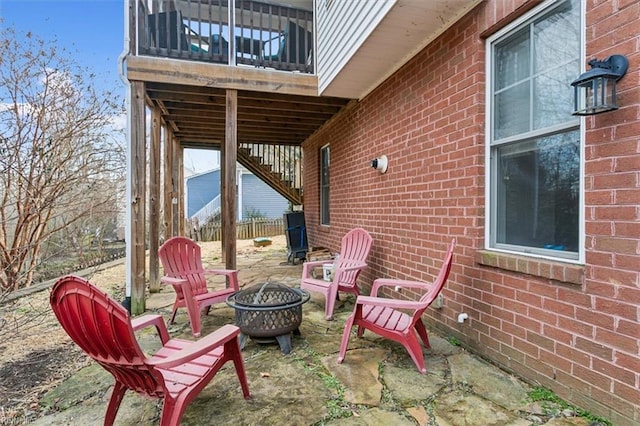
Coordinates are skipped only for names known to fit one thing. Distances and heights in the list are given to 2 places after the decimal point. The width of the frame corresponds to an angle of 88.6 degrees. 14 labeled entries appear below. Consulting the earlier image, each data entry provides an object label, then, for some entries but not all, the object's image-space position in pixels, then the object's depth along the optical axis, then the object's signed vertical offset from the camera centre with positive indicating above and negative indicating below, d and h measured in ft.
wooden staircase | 28.71 +3.59
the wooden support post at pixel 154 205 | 15.87 +0.14
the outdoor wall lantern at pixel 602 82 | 5.59 +2.10
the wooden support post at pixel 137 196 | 13.08 +0.48
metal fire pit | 9.07 -3.11
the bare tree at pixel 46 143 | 13.25 +3.03
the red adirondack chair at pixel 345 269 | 12.32 -2.57
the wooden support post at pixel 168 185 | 20.62 +1.43
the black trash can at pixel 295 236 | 24.43 -2.22
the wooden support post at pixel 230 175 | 14.39 +1.42
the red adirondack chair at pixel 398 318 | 7.96 -3.12
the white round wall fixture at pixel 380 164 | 13.92 +1.80
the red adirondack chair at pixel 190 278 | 10.79 -2.53
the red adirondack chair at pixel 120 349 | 4.90 -2.35
